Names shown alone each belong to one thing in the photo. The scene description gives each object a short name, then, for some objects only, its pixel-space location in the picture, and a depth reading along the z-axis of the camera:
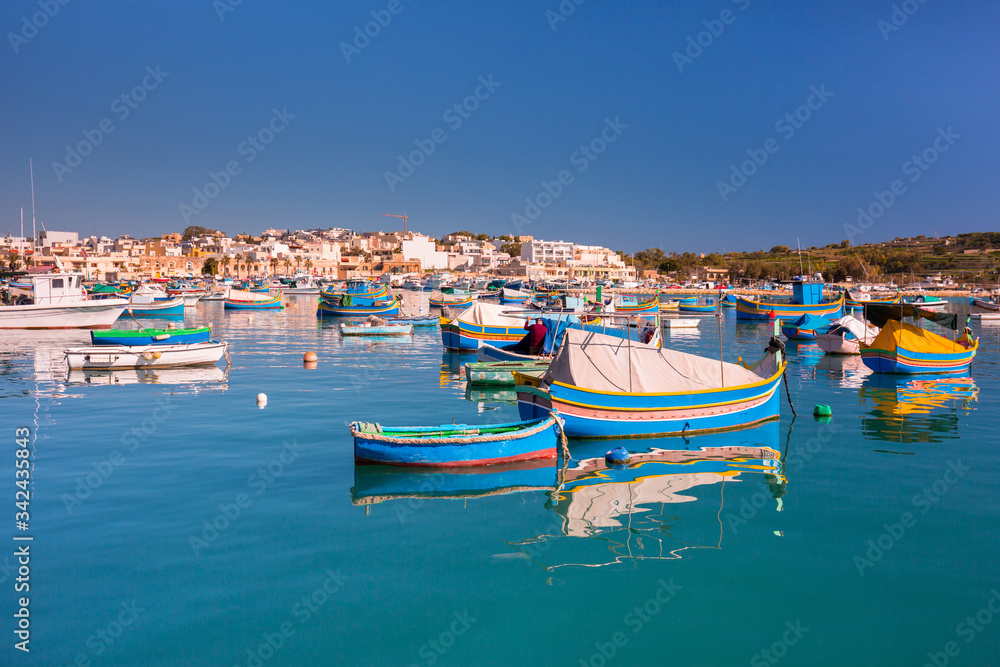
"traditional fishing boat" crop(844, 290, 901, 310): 67.19
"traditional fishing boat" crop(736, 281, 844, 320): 54.66
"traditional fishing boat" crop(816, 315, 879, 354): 39.44
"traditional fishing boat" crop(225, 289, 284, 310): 73.88
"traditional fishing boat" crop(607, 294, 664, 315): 65.94
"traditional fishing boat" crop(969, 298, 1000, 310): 68.62
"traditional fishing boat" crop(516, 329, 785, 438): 17.23
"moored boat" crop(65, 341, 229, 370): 29.83
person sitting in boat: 30.25
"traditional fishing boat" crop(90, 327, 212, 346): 33.44
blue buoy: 15.90
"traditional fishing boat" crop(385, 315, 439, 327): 56.38
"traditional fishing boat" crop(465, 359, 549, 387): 27.05
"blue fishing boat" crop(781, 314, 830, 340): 49.47
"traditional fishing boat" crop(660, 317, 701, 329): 59.75
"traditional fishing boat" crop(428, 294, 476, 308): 83.65
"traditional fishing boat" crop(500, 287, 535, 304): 78.31
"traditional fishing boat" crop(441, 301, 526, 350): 37.62
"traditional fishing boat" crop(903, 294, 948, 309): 78.94
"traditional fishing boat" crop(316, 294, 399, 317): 66.38
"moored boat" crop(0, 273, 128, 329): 46.50
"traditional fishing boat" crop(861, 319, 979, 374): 29.84
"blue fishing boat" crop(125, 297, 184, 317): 60.72
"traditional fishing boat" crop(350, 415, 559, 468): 14.47
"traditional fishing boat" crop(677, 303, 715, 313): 68.29
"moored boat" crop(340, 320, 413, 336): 48.31
